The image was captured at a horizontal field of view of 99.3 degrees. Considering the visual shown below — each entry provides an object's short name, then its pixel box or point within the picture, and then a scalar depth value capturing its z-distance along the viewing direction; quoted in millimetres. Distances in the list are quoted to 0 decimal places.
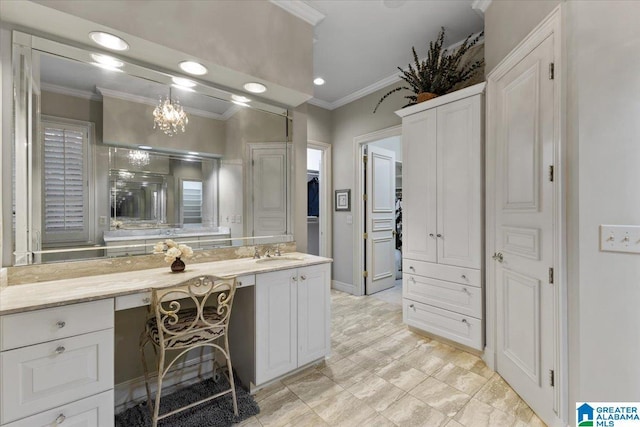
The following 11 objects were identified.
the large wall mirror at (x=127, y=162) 1511
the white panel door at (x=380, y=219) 4059
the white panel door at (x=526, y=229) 1565
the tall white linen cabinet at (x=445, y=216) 2279
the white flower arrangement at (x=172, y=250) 1733
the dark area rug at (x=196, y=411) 1598
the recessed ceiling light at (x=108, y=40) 1572
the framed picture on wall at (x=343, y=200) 4113
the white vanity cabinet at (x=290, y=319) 1842
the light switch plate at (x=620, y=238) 1276
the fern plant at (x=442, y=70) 2601
